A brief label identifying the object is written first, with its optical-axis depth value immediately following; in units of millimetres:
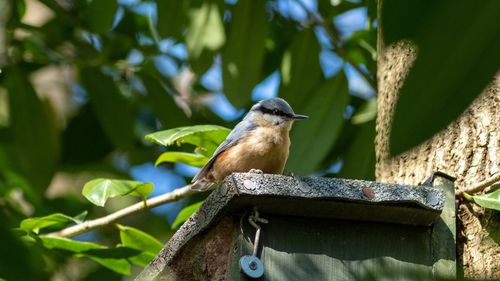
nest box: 4879
